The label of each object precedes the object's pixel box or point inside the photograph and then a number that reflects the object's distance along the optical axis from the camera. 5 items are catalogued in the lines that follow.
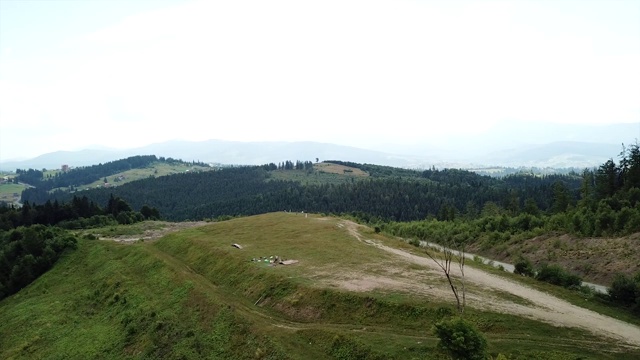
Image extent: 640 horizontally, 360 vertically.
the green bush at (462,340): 22.91
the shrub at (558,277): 43.53
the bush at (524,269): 48.88
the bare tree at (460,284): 32.39
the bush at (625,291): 36.53
